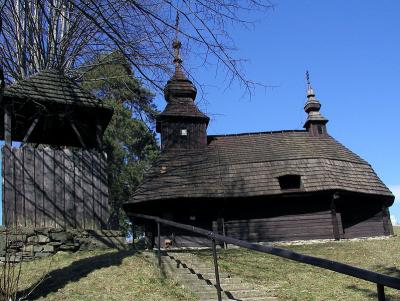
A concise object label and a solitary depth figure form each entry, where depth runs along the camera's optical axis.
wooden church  19.83
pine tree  26.95
